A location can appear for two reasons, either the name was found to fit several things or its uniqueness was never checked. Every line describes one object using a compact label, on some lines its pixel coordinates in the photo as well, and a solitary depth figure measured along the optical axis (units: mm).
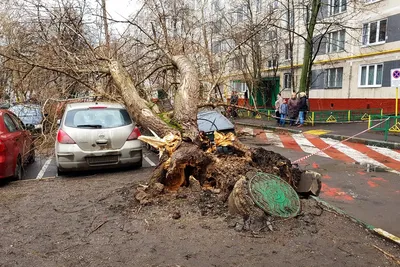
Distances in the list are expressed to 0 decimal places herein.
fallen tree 4758
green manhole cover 4027
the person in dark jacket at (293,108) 16016
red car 5952
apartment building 19078
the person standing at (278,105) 17656
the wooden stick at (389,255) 3174
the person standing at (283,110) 17281
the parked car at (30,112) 8695
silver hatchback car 6594
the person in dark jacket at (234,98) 16866
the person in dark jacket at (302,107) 15812
